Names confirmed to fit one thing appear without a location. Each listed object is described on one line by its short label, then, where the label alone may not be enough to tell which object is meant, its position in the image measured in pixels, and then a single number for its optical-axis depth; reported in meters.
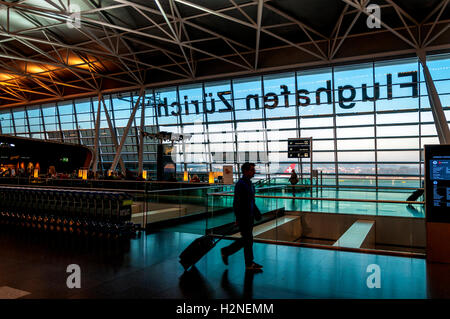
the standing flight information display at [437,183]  5.64
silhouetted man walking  5.08
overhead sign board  17.28
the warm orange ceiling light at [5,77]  29.32
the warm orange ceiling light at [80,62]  24.66
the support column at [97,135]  27.69
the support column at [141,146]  26.30
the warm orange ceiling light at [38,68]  26.75
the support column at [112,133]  27.95
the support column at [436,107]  15.84
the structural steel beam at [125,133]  26.22
